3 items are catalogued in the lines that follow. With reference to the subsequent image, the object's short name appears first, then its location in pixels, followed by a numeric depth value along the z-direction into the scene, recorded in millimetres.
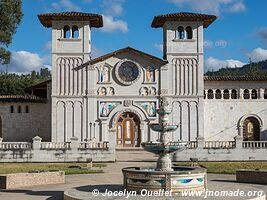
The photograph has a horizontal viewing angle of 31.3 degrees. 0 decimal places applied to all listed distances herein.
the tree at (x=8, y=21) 36594
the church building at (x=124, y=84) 39906
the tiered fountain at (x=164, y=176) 15883
